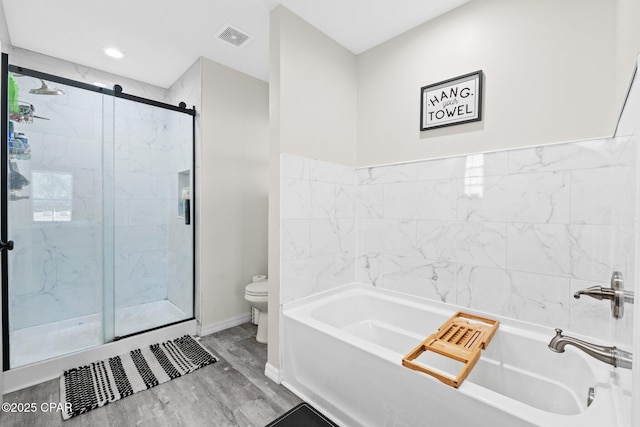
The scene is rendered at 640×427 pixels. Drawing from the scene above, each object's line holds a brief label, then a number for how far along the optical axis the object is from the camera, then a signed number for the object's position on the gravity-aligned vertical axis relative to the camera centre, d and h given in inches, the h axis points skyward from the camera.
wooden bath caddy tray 47.4 -27.1
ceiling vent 89.8 +56.8
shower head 82.5 +34.0
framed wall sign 72.5 +29.4
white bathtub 43.1 -32.6
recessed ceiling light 99.3 +55.2
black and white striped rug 68.7 -46.8
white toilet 97.9 -32.6
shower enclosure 79.8 -1.3
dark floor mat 55.6 -42.8
